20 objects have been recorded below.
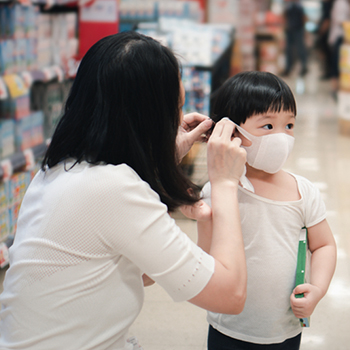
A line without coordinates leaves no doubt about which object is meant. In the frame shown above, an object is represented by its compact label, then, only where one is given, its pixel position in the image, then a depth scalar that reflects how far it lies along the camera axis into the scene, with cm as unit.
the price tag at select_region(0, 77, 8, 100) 265
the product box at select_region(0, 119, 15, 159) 295
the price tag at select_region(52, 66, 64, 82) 348
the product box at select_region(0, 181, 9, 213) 291
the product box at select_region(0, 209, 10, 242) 292
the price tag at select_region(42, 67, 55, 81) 332
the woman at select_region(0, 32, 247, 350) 101
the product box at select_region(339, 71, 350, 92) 655
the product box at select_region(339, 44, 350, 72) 651
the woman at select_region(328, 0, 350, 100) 904
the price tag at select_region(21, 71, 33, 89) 302
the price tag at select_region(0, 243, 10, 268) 270
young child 138
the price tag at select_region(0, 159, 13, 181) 278
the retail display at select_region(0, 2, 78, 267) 294
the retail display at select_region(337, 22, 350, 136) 650
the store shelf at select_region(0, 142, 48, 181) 279
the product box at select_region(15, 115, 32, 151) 317
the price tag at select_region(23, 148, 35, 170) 311
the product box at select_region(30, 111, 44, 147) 335
